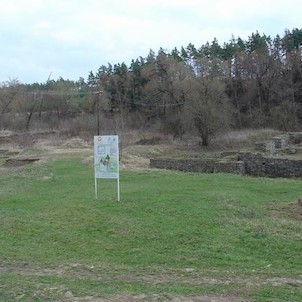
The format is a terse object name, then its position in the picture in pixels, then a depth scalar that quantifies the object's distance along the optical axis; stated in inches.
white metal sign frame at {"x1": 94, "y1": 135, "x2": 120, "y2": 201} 492.7
